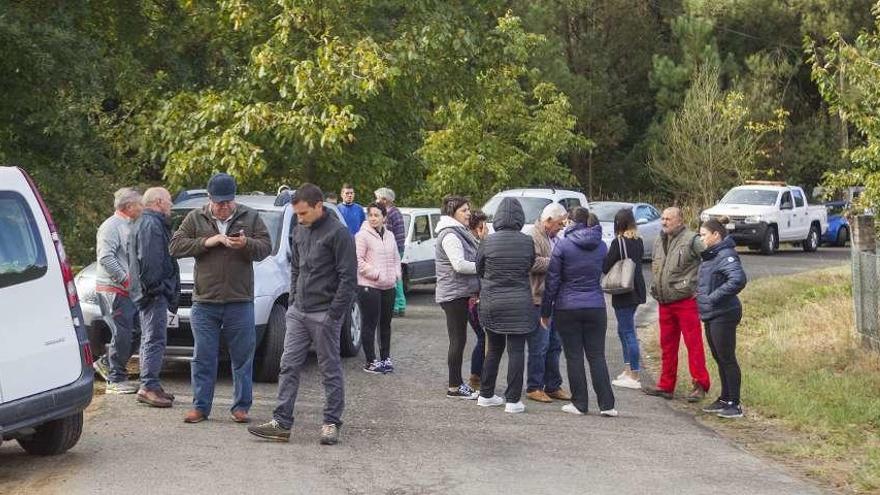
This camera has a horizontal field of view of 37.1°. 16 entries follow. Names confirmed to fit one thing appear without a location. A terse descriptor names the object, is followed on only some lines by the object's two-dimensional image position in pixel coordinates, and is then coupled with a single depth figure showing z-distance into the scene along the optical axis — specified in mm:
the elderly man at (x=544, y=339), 11492
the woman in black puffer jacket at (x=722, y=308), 11117
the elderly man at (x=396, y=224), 15977
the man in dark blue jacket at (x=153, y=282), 10453
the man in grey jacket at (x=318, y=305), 9258
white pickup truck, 34062
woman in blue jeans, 12578
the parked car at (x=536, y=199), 25286
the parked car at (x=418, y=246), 21119
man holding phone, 9836
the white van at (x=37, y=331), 7984
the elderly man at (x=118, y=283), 11109
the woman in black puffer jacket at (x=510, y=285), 10766
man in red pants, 11789
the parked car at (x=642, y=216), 30094
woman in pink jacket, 12852
